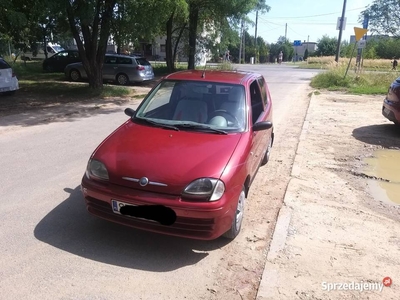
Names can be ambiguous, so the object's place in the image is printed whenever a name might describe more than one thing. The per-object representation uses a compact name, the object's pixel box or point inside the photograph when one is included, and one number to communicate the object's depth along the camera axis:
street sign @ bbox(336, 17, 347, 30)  32.28
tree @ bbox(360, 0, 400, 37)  43.91
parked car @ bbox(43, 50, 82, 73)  24.17
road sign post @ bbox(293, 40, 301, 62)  67.29
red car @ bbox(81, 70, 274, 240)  3.36
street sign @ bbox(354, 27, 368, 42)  19.23
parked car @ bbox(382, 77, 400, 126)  8.64
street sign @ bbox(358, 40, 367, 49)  20.01
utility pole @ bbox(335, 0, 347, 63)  32.25
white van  38.03
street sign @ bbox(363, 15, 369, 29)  19.61
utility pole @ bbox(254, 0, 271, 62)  23.75
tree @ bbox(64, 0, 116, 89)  13.41
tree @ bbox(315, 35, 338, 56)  75.38
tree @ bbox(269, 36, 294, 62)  78.38
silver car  19.95
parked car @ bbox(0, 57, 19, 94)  11.93
